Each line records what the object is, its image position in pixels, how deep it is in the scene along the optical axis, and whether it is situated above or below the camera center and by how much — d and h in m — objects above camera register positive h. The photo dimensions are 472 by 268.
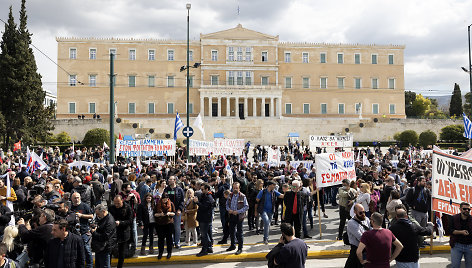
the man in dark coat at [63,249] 5.31 -1.33
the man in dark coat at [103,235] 6.45 -1.39
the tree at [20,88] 30.52 +4.41
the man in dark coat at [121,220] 7.14 -1.28
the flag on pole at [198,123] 22.59 +1.22
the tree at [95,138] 35.10 +0.72
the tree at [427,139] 39.91 +0.37
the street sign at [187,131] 19.19 +0.65
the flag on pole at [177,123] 21.23 +1.16
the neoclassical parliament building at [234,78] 55.72 +9.45
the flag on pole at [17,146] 25.79 +0.07
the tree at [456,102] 71.06 +6.97
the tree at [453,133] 42.69 +0.97
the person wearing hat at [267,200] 9.34 -1.27
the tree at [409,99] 78.73 +8.40
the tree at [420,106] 74.88 +6.76
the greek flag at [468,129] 21.64 +0.71
